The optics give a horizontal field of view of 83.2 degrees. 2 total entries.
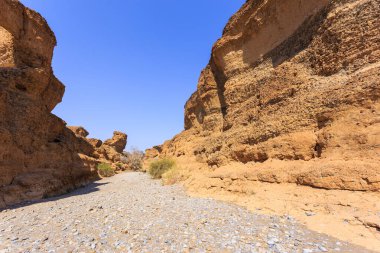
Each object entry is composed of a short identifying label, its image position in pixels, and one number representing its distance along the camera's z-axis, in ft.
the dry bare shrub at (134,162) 130.21
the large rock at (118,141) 142.18
